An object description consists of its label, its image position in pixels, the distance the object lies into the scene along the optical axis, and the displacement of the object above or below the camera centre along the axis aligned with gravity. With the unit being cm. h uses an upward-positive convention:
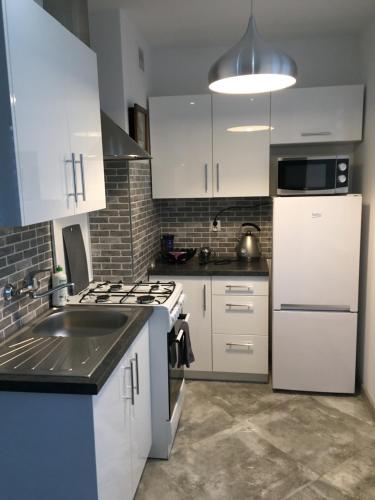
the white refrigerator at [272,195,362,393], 287 -74
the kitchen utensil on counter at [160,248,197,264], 335 -53
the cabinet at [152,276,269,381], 313 -103
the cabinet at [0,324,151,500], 144 -90
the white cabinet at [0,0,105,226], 134 +29
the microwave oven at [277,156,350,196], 286 +8
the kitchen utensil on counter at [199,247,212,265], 341 -54
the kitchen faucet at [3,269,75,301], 181 -44
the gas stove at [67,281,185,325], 232 -62
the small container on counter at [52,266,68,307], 223 -52
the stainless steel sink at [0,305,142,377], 152 -63
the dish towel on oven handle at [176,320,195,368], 253 -98
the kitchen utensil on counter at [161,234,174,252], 357 -45
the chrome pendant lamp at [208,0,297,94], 154 +48
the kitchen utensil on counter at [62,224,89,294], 247 -40
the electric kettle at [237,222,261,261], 340 -48
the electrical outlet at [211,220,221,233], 366 -33
